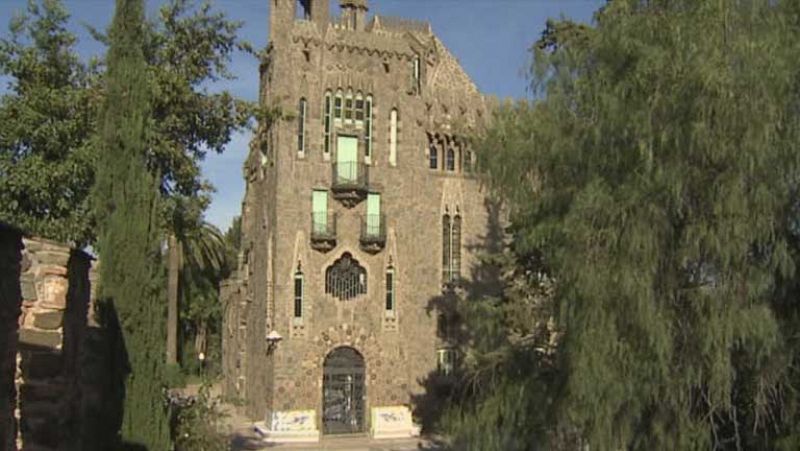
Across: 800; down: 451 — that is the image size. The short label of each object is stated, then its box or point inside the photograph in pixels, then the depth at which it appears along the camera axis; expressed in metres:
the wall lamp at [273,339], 27.47
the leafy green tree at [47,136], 16.59
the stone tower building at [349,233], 28.23
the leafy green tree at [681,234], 9.98
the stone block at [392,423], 28.58
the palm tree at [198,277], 31.74
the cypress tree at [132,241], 12.54
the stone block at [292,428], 27.27
